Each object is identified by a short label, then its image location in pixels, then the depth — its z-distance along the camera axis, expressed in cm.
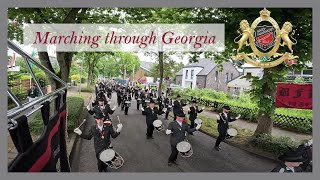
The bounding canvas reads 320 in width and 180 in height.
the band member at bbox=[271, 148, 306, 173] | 391
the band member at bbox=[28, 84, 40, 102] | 655
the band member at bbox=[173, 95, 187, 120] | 853
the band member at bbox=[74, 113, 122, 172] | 490
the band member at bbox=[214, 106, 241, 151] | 672
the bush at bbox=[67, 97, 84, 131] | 720
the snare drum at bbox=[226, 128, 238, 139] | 659
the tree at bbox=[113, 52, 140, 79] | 2907
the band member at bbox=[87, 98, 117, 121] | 700
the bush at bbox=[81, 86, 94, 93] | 2344
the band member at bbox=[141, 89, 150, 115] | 975
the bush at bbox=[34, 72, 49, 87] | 1125
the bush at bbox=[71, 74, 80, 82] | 2240
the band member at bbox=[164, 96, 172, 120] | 1101
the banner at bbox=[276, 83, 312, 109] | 583
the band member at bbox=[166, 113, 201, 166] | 545
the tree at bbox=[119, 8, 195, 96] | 762
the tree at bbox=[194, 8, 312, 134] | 582
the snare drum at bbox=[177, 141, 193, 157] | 521
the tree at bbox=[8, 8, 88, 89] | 585
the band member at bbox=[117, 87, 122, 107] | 1408
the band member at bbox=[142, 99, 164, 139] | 776
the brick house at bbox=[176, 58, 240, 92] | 1933
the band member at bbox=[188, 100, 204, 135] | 869
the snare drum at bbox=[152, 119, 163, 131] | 704
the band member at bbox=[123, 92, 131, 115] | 1141
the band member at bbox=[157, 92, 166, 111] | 1144
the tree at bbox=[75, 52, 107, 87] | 2075
